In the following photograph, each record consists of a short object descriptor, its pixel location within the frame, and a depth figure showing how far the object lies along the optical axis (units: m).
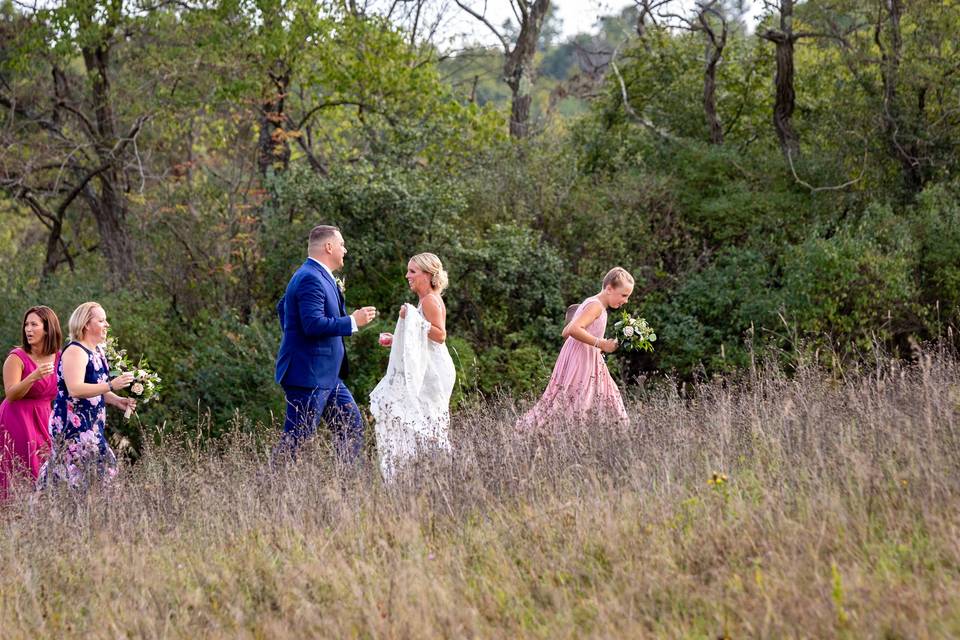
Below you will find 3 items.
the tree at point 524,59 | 46.10
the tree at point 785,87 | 33.13
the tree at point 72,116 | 37.37
